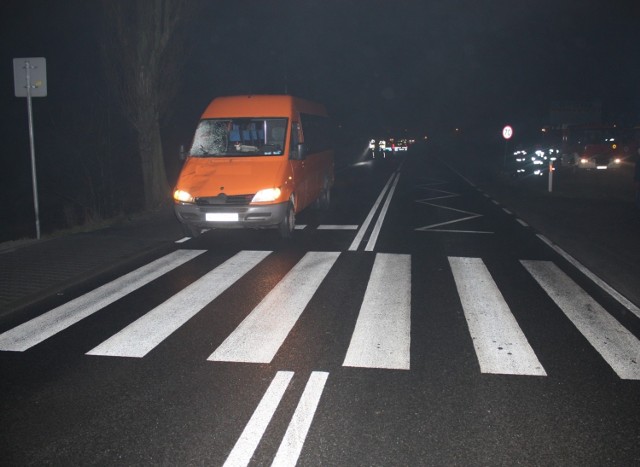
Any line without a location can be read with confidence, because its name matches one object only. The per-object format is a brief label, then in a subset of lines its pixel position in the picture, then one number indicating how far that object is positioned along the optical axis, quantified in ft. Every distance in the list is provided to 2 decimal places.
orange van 34.47
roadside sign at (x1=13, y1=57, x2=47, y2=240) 34.47
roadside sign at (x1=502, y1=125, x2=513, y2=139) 103.83
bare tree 49.21
